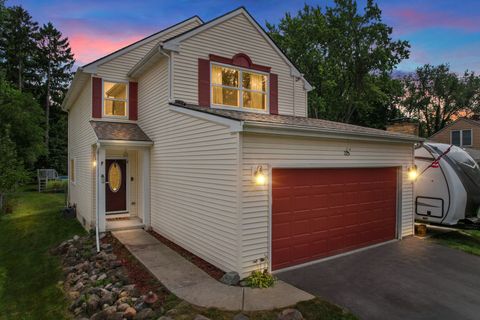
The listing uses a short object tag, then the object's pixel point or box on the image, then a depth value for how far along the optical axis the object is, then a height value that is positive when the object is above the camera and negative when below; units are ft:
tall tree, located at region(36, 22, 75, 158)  107.96 +31.78
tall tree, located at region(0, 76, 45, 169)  71.44 +7.56
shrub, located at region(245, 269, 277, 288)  18.71 -8.03
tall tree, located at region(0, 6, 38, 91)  99.55 +35.40
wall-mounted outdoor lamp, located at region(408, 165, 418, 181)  31.04 -1.94
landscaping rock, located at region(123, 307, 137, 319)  15.84 -8.53
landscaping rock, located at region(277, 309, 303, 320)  14.51 -7.90
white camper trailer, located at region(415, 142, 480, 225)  31.35 -3.50
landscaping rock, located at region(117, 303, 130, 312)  16.33 -8.46
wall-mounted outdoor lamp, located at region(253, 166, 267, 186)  19.74 -1.55
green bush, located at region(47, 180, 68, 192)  78.23 -9.09
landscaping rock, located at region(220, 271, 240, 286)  18.90 -7.96
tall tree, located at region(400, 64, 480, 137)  135.74 +26.67
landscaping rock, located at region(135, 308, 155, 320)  15.64 -8.49
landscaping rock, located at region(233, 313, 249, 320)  14.64 -8.03
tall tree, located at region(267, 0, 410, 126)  78.43 +27.13
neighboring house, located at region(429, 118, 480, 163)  91.16 +6.26
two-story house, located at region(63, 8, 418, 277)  20.35 -0.50
